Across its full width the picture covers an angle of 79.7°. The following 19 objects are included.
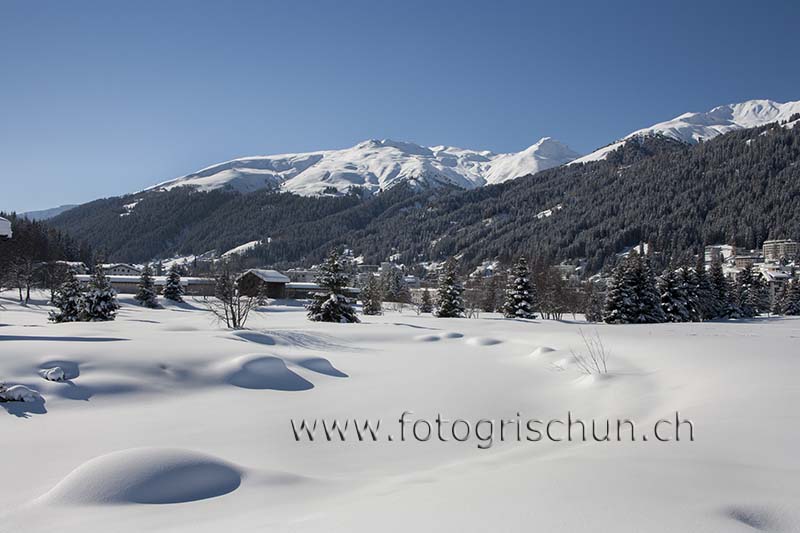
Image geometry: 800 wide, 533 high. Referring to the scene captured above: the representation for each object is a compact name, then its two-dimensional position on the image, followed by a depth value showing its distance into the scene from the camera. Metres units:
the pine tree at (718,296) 52.31
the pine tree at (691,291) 47.34
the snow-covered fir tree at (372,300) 59.19
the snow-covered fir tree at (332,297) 36.03
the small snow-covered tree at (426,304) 73.12
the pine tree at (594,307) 62.12
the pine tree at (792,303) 65.50
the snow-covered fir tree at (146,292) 56.72
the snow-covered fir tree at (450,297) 46.78
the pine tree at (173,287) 64.00
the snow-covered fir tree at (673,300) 44.56
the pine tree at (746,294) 59.61
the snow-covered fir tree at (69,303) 34.78
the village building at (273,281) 72.31
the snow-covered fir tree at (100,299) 34.69
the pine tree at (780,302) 68.25
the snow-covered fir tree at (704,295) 50.38
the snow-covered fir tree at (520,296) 46.53
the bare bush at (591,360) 14.19
